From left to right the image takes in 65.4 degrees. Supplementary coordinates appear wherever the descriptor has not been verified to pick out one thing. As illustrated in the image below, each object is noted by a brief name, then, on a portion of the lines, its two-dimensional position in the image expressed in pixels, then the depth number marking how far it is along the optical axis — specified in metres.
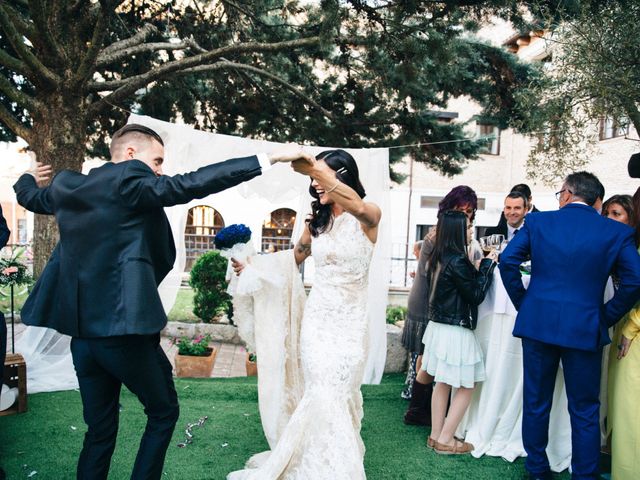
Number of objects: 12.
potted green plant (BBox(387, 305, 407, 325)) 7.18
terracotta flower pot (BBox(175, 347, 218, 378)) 5.48
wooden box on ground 4.06
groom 2.17
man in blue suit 2.95
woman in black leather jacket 3.57
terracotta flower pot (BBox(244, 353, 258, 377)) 5.75
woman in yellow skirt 2.96
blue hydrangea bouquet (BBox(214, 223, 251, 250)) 3.21
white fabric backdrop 4.78
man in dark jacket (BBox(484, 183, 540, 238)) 4.78
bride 2.73
